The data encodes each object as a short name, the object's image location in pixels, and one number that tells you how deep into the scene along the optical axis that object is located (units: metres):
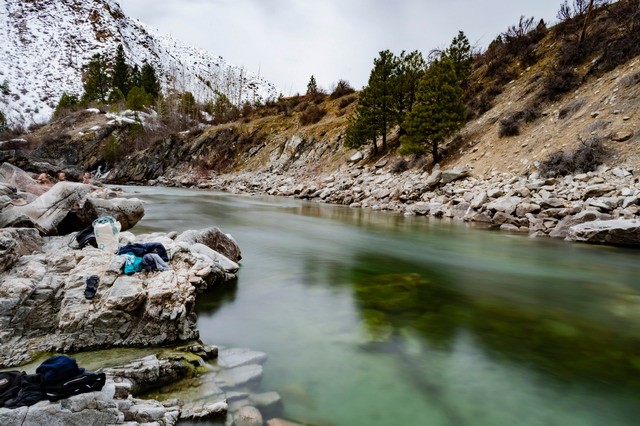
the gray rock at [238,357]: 4.49
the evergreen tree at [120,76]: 73.88
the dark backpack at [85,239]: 7.05
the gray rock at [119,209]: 9.79
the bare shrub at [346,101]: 49.28
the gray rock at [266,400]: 3.74
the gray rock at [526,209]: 15.80
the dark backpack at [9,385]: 2.85
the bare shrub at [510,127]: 22.75
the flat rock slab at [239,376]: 4.04
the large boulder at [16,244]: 5.04
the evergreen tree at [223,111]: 65.56
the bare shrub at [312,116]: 49.44
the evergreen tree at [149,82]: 76.44
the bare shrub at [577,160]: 15.96
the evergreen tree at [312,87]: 58.92
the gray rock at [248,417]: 3.45
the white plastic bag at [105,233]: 6.93
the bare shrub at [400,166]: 27.73
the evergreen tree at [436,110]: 24.73
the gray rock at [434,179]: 22.27
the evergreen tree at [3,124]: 63.16
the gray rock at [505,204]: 16.66
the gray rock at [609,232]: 12.23
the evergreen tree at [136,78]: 78.25
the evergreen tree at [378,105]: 32.22
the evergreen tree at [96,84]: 76.06
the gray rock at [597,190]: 14.16
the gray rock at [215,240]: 8.52
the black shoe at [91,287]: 4.85
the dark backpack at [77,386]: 2.94
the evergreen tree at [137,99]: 64.88
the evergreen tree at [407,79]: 31.69
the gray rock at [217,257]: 7.94
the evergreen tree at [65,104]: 69.70
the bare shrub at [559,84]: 22.91
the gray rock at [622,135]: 16.05
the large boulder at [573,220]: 13.46
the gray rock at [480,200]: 18.38
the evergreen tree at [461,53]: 32.88
